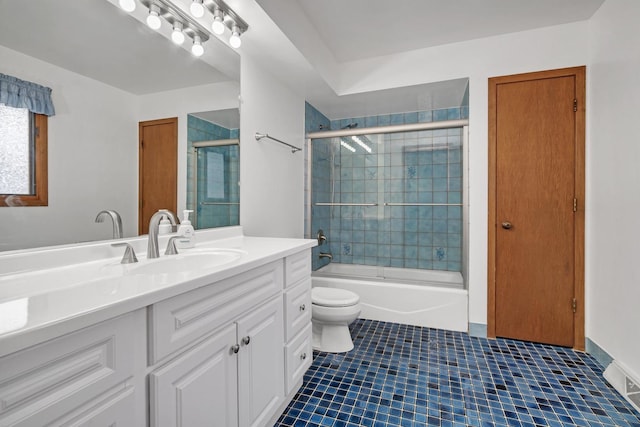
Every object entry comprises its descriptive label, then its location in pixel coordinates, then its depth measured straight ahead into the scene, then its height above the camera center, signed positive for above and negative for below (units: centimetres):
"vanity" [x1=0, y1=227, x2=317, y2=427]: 59 -33
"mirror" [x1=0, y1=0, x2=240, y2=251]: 103 +45
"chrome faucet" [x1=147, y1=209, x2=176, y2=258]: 131 -12
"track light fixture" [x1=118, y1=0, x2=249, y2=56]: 146 +97
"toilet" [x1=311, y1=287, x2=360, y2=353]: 220 -78
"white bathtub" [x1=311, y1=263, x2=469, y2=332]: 258 -76
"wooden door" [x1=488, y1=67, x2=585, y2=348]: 230 +2
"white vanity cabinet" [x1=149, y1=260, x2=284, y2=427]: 85 -49
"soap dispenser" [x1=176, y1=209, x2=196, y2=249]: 153 -13
